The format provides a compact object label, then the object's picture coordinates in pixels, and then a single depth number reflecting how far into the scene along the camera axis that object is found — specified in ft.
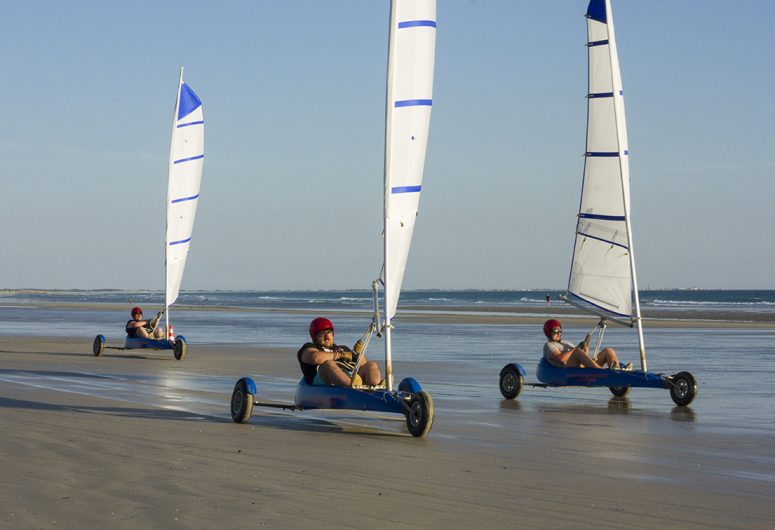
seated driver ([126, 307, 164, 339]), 86.28
